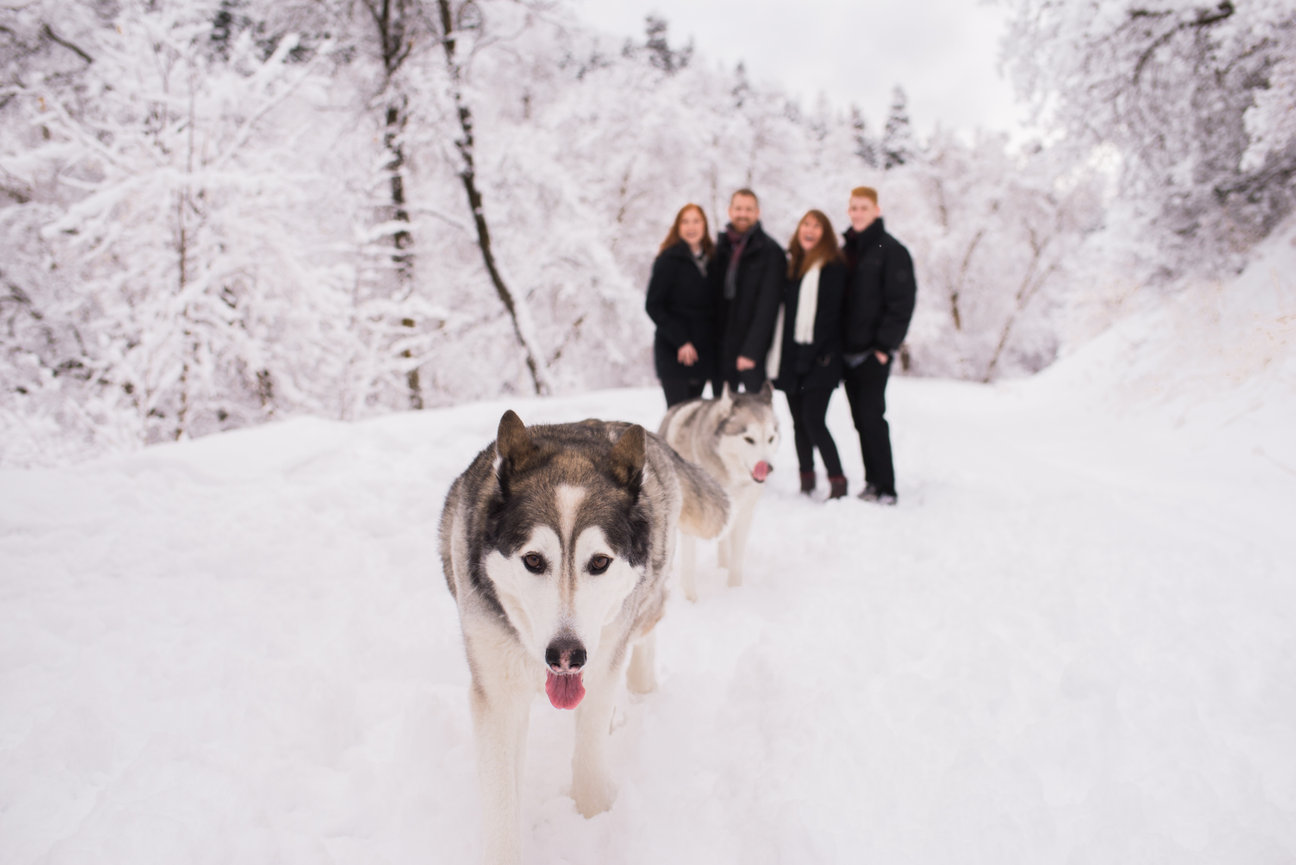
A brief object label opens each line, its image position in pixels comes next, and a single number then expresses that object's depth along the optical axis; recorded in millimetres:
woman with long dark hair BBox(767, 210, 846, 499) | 4805
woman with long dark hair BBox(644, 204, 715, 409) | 4887
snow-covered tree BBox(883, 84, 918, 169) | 29125
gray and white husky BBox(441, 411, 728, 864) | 1640
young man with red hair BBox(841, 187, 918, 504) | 4680
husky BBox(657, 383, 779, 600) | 3719
